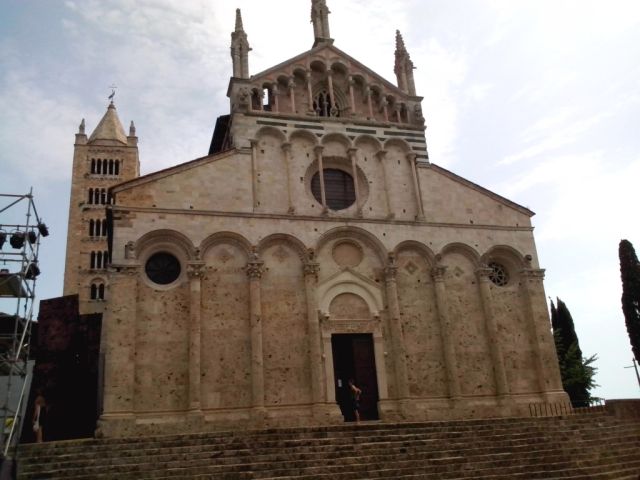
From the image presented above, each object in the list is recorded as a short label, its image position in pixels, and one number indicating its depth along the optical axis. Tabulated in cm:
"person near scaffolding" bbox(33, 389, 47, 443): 1523
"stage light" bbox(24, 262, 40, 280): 1591
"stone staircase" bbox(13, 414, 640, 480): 1238
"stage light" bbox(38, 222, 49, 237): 1655
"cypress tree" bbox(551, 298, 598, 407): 2823
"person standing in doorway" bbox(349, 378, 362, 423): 1742
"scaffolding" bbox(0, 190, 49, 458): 1479
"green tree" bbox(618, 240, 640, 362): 2702
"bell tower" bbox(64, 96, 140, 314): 4603
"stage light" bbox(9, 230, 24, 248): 1582
